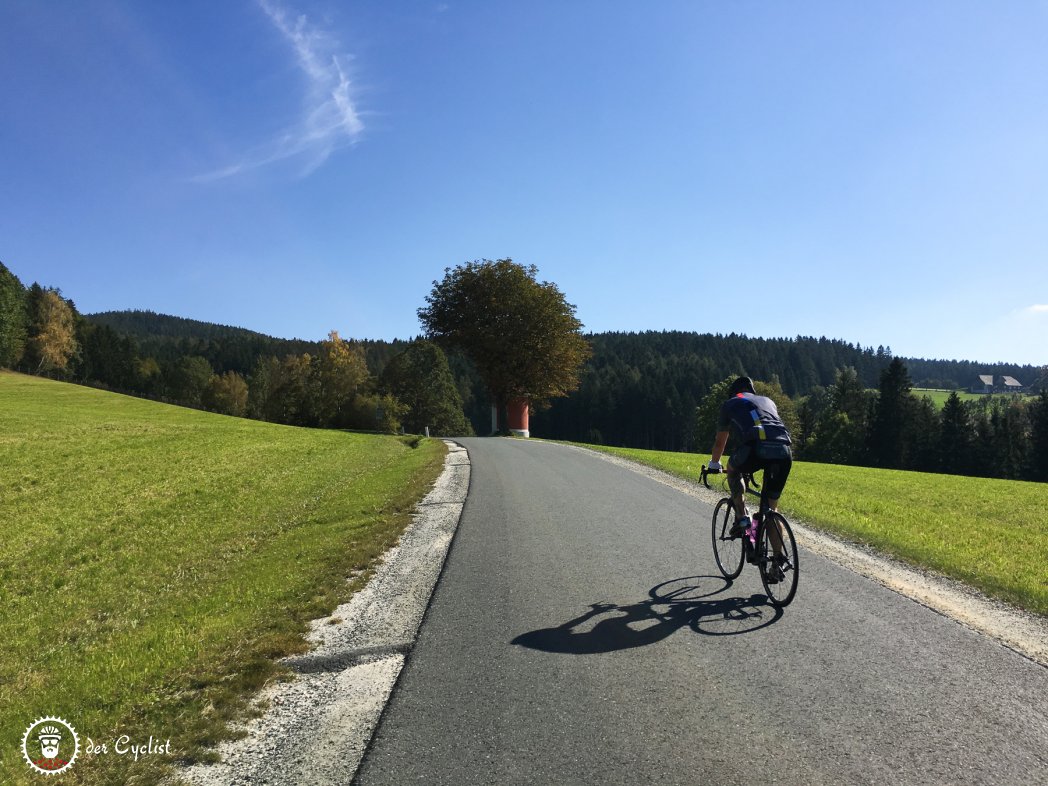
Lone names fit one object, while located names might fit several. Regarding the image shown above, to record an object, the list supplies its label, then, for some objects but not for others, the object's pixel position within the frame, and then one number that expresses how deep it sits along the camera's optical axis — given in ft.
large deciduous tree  141.49
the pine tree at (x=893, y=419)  215.92
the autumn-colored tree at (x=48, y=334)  269.64
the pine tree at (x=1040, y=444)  200.95
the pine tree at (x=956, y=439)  208.23
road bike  19.98
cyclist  20.51
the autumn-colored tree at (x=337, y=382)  205.26
